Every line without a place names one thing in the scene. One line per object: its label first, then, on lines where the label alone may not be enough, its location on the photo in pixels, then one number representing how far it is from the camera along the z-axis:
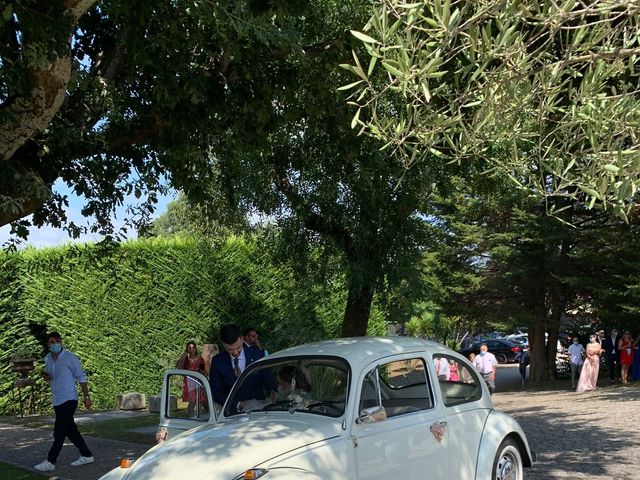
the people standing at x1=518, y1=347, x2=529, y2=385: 24.64
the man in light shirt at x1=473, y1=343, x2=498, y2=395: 15.92
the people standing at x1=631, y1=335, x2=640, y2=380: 20.64
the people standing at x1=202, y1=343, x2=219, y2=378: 15.72
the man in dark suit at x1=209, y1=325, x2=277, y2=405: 6.93
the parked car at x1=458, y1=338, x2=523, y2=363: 39.09
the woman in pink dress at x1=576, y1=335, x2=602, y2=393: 19.09
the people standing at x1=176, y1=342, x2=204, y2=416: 12.91
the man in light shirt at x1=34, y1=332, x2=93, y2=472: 9.34
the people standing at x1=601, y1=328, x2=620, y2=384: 21.31
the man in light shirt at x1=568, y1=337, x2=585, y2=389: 20.77
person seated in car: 5.72
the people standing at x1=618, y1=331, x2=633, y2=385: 19.78
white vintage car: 4.88
